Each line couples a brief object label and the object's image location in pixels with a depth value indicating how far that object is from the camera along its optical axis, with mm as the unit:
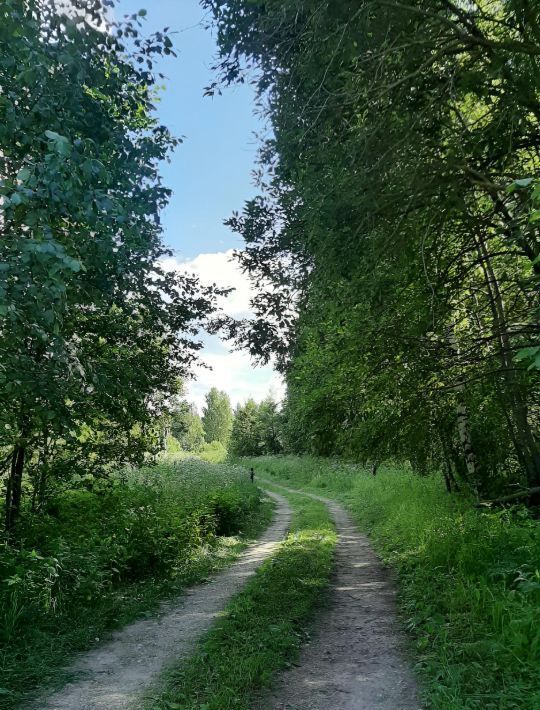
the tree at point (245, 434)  57844
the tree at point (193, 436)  81250
